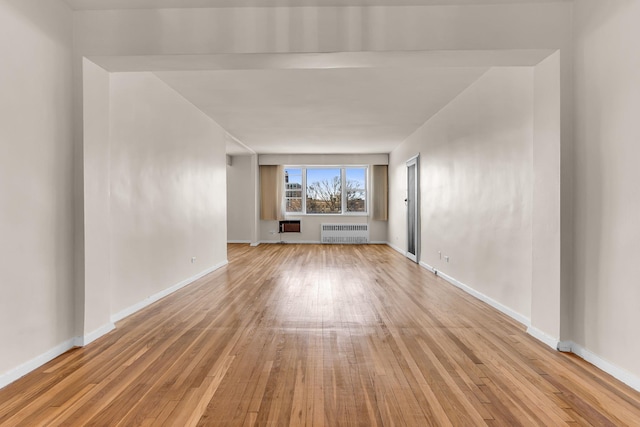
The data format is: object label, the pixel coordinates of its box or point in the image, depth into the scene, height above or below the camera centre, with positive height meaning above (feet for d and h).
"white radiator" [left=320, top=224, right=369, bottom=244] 34.94 -2.43
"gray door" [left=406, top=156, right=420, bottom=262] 22.41 +0.08
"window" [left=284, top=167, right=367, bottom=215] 35.76 +2.34
